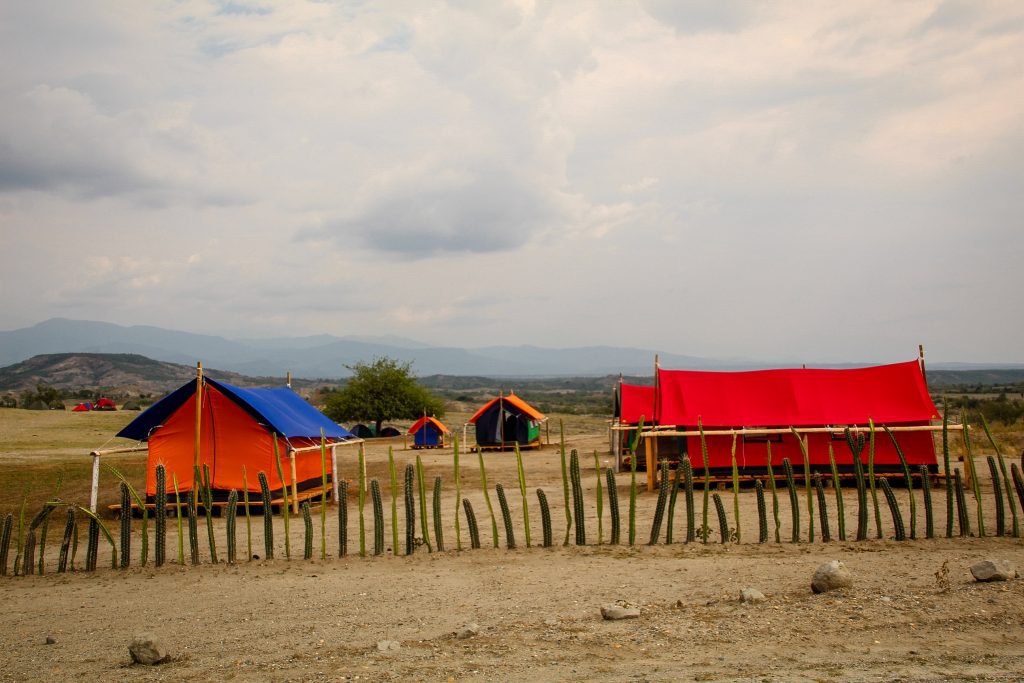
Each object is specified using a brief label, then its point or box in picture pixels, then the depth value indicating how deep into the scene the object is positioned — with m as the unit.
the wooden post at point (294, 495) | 13.21
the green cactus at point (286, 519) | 9.91
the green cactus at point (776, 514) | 9.75
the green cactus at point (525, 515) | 9.85
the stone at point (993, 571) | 7.41
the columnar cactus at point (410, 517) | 9.89
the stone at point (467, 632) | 6.61
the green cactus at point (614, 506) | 9.48
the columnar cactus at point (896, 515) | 9.72
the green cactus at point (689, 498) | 9.80
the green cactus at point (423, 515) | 9.88
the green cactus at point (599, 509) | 9.64
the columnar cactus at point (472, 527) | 9.86
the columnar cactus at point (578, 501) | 9.84
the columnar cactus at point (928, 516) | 9.73
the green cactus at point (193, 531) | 9.78
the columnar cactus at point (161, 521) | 9.91
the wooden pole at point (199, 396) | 14.00
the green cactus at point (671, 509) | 9.66
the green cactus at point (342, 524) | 9.96
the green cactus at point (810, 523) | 9.87
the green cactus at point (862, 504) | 9.86
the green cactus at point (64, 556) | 9.93
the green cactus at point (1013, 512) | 9.55
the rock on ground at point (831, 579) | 7.41
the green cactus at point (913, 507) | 9.30
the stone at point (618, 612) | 6.93
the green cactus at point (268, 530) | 9.84
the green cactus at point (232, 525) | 9.82
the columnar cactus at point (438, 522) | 9.70
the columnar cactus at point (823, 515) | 9.72
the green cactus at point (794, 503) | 9.85
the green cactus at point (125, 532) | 9.87
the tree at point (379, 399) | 45.59
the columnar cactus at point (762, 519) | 9.95
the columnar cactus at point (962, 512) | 9.83
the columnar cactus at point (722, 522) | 9.79
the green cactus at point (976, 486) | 9.45
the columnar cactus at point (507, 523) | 9.70
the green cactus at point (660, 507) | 9.86
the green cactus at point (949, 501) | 9.75
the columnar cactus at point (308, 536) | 9.80
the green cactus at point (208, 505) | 9.66
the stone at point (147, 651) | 6.25
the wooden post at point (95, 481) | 13.16
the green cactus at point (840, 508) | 9.45
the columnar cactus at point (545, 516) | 9.71
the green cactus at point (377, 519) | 9.77
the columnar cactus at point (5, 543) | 9.87
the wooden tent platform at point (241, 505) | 15.24
